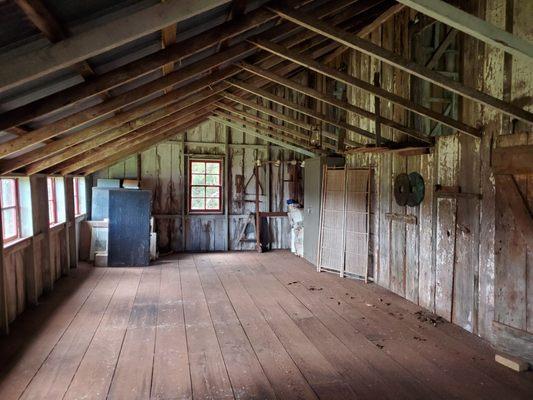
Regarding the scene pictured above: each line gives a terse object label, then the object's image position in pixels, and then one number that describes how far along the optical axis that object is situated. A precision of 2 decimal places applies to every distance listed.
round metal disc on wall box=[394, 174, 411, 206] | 5.48
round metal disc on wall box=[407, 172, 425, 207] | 5.23
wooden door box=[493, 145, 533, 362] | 3.55
